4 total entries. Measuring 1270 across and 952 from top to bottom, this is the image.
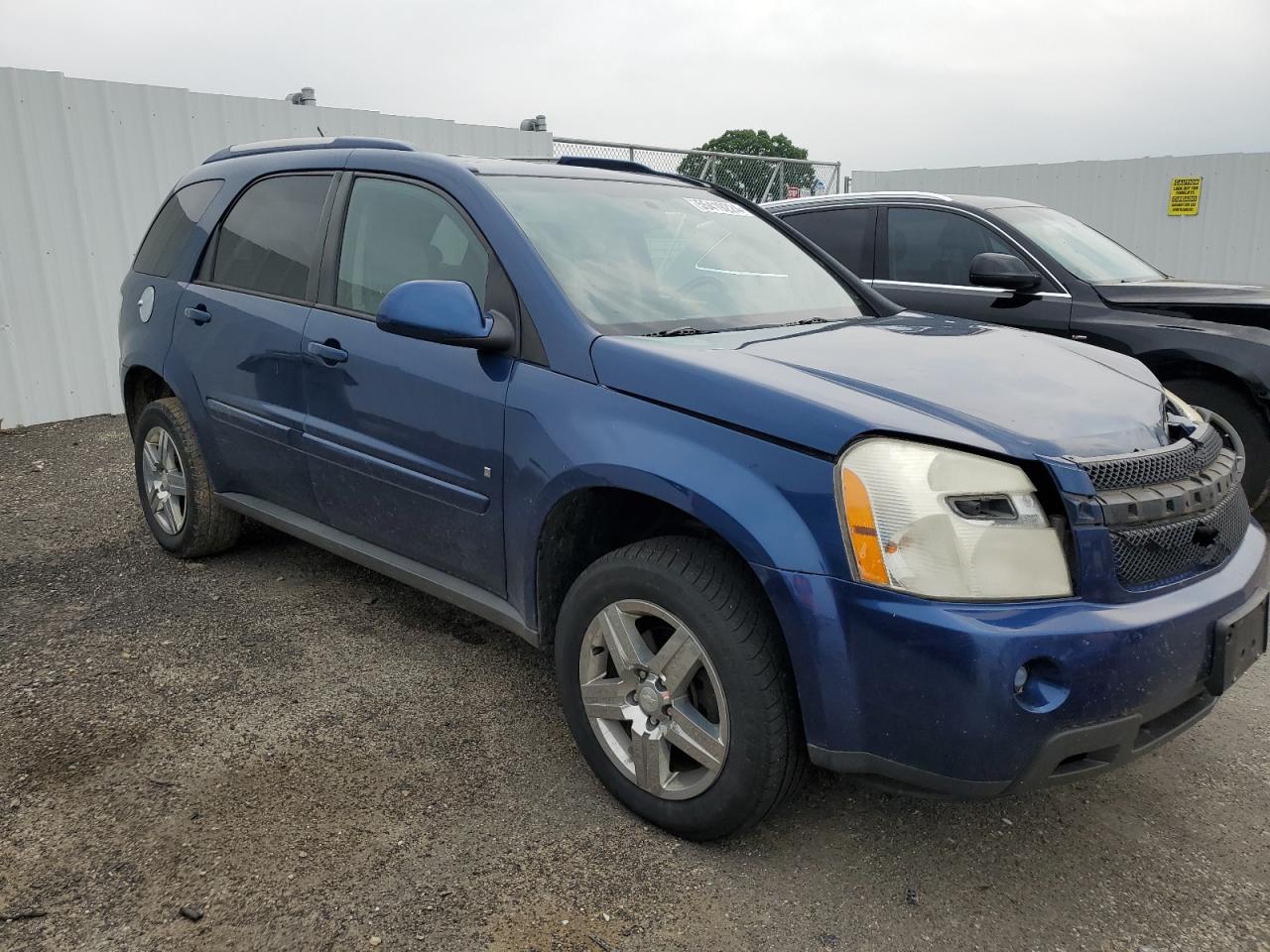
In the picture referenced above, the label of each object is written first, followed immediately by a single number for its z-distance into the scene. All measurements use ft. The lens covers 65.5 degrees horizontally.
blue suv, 6.74
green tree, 38.65
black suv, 16.25
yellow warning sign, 39.83
